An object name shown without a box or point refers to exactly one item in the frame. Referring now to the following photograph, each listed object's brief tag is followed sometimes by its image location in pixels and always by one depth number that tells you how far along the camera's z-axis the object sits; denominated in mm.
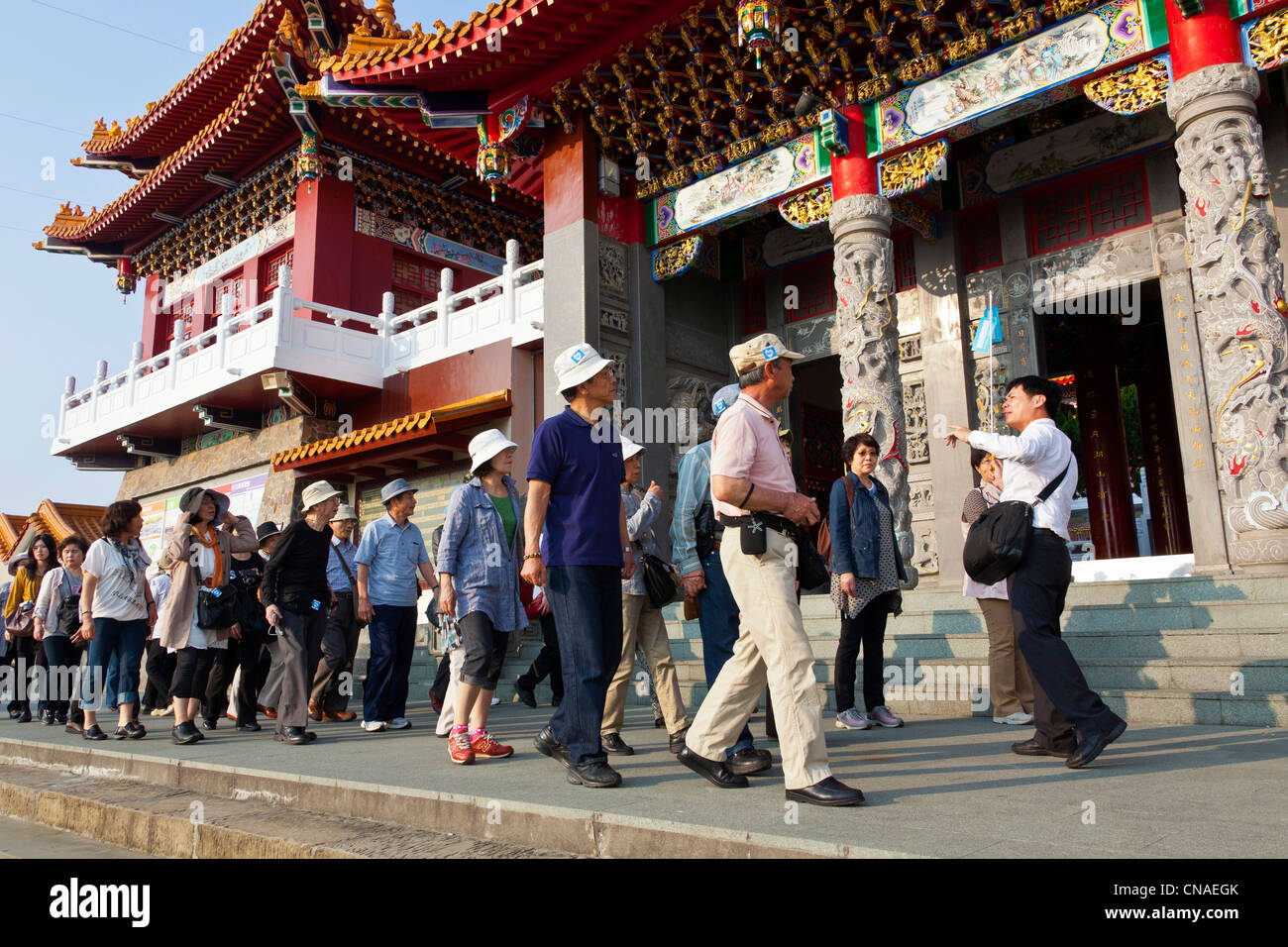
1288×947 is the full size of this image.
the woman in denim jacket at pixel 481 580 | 4594
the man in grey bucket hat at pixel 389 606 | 6375
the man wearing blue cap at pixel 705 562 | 4375
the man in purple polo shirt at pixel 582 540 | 3660
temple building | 7293
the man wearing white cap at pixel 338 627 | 7059
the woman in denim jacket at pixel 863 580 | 5250
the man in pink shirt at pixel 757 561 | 3160
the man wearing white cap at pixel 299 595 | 5672
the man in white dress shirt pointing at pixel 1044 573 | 3672
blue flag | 9578
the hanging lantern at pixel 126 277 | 19688
